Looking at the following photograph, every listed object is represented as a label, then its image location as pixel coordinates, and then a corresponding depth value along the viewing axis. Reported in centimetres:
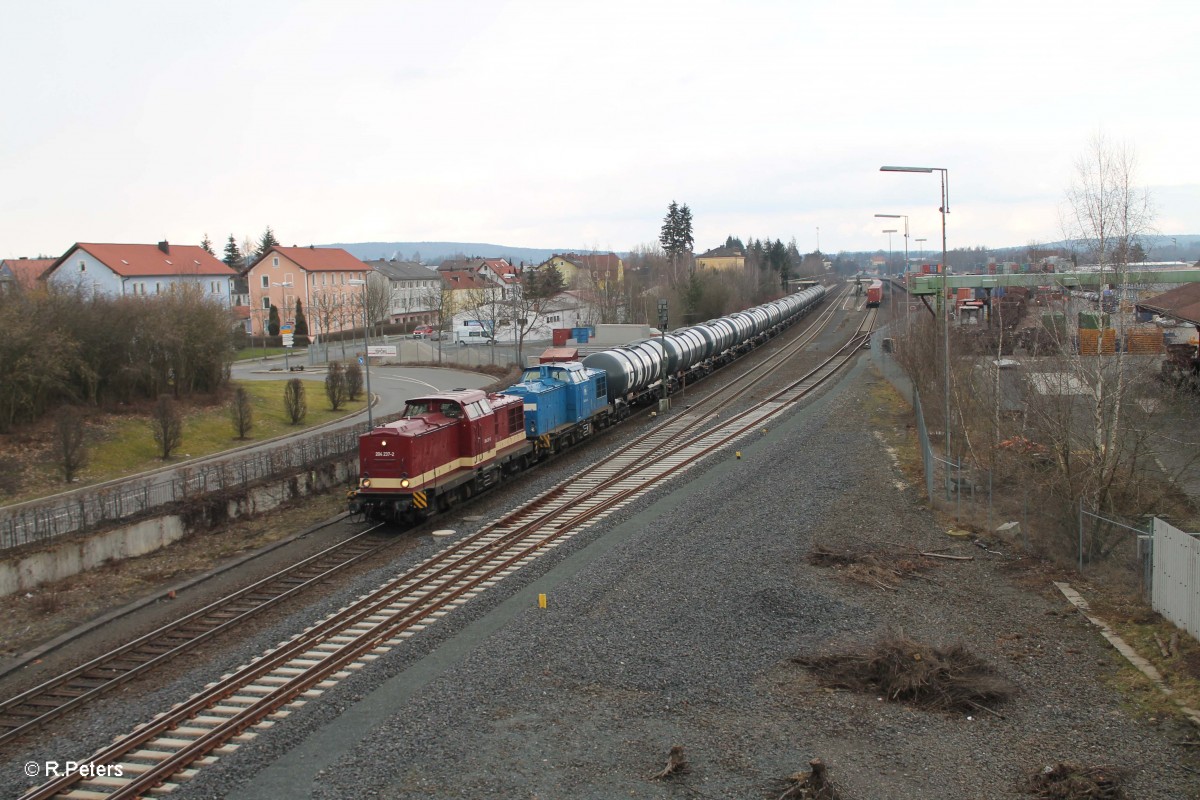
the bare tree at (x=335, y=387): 4978
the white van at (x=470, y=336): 8444
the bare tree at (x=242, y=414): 4125
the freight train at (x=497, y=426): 2288
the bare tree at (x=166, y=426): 3670
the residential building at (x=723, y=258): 17598
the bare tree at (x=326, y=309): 8338
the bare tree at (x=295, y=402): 4478
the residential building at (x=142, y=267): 7744
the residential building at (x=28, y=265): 8836
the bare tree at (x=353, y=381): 5150
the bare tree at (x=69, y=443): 3225
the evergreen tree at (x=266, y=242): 13358
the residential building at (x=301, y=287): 9400
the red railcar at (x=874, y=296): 10819
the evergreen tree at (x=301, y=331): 9244
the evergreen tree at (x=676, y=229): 14825
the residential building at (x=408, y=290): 11744
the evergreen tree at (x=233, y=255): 14138
